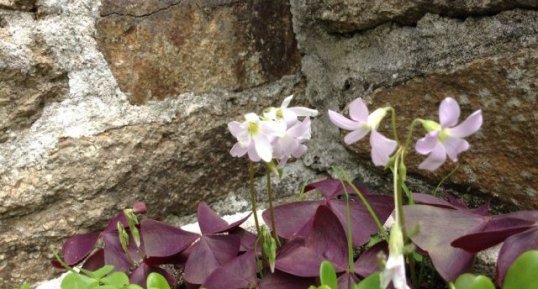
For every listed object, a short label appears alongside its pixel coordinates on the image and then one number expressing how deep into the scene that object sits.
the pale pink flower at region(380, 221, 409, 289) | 0.14
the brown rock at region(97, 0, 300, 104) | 0.26
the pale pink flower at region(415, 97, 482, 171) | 0.14
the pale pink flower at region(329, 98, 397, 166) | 0.15
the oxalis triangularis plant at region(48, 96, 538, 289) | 0.16
